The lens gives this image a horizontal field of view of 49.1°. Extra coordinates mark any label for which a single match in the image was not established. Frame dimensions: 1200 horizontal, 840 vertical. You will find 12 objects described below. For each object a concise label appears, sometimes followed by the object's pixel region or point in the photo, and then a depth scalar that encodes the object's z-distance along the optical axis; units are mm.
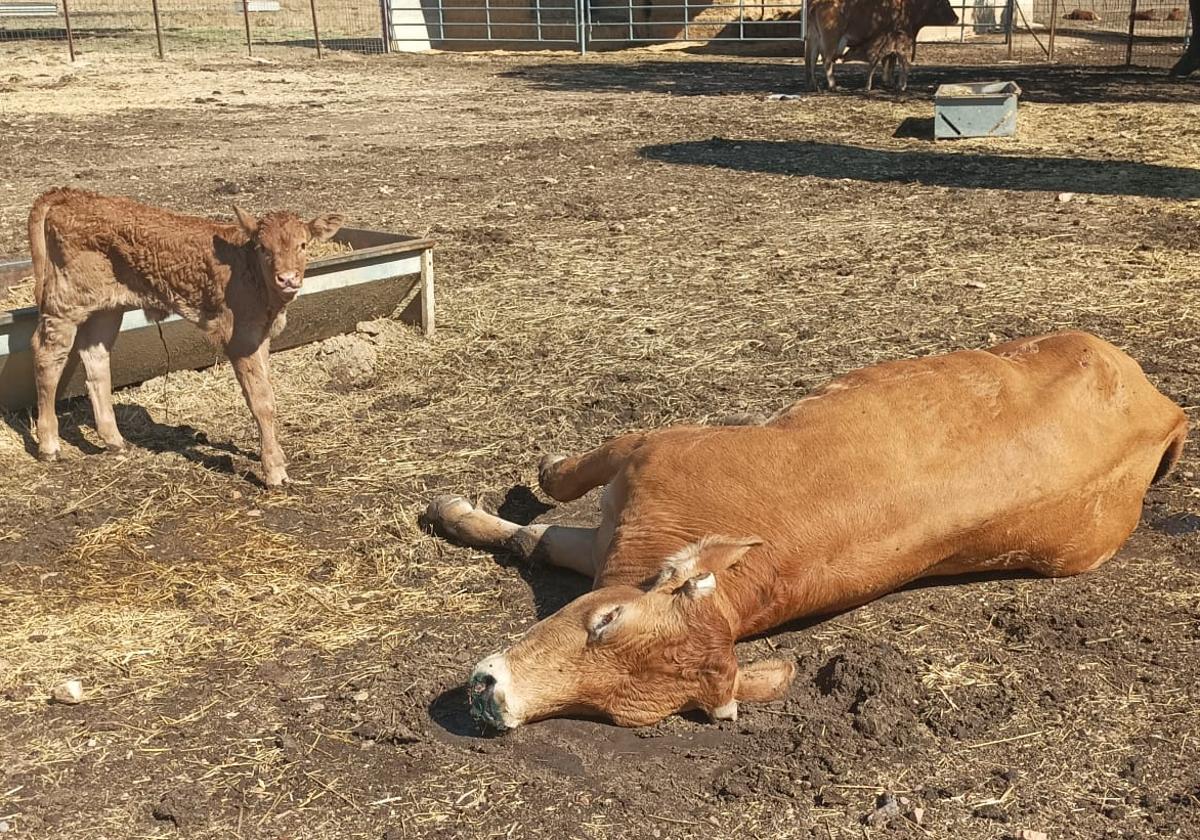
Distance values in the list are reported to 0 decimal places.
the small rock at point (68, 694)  4137
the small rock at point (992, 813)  3637
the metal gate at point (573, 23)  26312
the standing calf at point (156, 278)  5727
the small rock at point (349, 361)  7141
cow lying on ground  3705
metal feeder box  13812
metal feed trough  6301
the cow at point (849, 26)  18375
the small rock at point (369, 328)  7570
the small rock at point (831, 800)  3680
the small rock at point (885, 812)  3617
